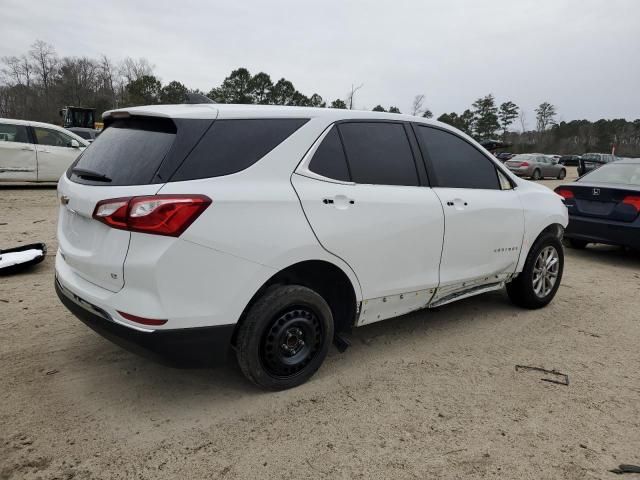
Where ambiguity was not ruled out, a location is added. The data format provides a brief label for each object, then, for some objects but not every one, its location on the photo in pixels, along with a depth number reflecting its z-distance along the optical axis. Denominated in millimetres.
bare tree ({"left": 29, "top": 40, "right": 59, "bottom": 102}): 72875
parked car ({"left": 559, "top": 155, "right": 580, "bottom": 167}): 50916
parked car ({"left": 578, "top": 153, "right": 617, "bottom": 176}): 11828
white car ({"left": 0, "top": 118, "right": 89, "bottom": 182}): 11156
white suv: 2318
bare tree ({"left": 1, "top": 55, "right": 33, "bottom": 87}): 72875
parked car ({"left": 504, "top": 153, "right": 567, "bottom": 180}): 26806
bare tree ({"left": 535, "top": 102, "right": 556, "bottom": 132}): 86562
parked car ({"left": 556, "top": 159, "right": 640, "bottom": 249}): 6250
